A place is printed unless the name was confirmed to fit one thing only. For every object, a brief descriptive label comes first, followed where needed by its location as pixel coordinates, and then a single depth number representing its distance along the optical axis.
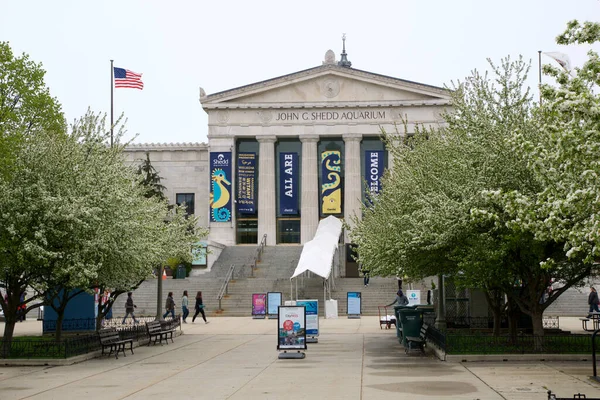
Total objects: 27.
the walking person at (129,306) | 38.28
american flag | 48.50
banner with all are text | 67.81
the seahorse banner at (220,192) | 66.94
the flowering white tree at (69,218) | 22.38
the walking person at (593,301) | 38.87
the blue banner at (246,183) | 67.94
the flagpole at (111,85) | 50.28
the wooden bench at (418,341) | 23.45
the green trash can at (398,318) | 25.73
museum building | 67.94
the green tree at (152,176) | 69.44
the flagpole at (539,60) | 41.75
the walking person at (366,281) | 49.31
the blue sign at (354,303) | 42.75
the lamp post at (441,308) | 26.88
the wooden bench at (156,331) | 27.91
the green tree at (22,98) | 24.69
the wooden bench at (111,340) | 23.95
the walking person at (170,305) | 38.66
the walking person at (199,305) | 39.59
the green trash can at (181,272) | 59.19
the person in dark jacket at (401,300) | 33.34
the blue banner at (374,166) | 65.31
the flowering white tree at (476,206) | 21.30
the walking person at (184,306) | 39.97
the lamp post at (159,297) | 33.09
